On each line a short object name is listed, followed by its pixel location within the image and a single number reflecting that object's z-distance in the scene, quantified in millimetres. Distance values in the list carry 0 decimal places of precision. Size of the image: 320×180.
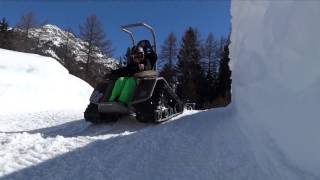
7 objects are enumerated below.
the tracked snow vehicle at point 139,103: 4421
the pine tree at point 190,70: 19552
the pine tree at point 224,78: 19631
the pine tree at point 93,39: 21388
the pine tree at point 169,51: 23213
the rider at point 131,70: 4451
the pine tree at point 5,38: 21416
